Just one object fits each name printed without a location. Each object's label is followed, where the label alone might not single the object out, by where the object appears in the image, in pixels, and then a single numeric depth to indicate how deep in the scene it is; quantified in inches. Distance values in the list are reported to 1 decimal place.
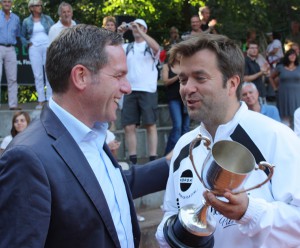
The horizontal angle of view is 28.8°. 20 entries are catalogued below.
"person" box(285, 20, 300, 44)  497.7
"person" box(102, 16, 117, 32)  338.0
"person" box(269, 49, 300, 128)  407.2
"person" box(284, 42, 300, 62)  418.4
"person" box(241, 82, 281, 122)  273.9
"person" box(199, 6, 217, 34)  396.3
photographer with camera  325.7
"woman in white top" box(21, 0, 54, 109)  361.7
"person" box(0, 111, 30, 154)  287.1
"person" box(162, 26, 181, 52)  445.1
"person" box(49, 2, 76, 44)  343.0
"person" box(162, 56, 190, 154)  349.7
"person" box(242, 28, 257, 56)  465.7
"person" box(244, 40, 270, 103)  398.3
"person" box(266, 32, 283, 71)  479.8
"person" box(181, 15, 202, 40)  372.5
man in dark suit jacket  88.4
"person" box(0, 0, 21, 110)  359.3
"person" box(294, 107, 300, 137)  214.5
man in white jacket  103.4
